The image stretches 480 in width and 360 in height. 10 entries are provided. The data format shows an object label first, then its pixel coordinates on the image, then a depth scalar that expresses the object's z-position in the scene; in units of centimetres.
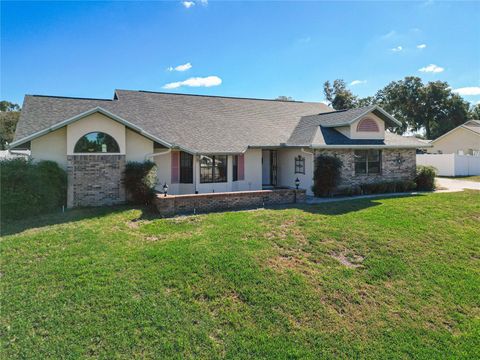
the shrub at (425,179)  1873
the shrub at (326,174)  1588
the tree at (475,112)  5591
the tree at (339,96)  3984
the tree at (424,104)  5256
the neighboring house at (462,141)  3412
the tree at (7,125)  4512
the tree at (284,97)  5210
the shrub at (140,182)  1295
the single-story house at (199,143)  1276
